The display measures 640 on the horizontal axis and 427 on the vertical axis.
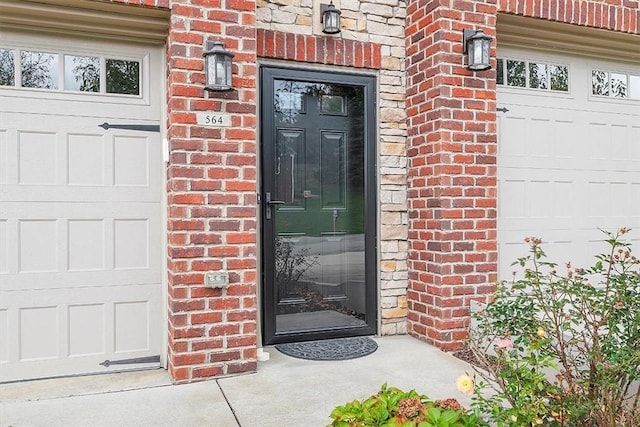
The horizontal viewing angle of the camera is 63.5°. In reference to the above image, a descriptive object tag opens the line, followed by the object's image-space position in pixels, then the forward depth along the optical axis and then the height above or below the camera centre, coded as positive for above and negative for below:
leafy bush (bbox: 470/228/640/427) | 1.77 -0.56
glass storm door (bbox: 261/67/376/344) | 3.57 -0.04
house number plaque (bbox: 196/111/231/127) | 3.01 +0.47
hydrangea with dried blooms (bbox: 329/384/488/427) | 1.65 -0.71
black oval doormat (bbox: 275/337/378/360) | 3.37 -1.02
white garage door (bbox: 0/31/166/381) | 3.02 -0.05
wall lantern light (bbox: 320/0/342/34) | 3.59 +1.26
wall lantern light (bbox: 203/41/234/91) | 2.91 +0.74
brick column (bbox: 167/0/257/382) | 2.96 +0.00
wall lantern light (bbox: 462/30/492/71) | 3.49 +1.02
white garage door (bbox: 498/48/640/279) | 4.11 +0.39
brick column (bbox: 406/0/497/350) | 3.53 +0.19
